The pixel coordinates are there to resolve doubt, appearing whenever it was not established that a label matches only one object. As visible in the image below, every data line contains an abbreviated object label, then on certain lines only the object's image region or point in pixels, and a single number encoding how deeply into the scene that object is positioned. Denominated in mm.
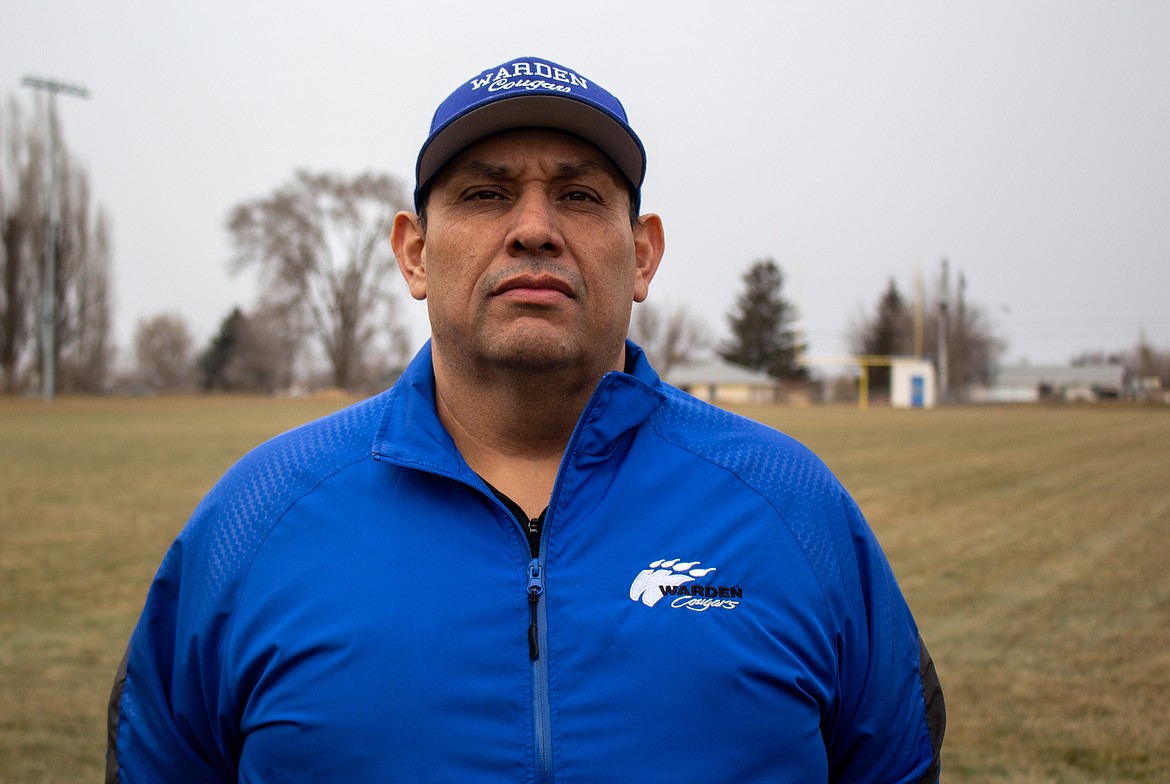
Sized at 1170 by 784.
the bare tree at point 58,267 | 44312
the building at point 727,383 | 65875
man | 1444
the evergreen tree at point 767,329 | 70438
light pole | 36781
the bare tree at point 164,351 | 76438
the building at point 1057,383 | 83250
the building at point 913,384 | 48969
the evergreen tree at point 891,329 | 66938
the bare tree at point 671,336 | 83938
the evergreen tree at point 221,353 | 65438
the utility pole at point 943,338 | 51375
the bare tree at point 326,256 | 47781
